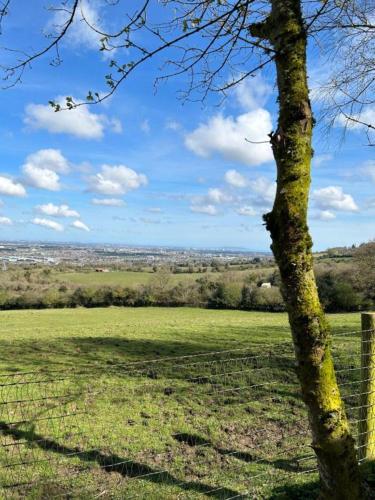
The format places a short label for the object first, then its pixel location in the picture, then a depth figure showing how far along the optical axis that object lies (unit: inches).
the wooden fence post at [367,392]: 184.1
